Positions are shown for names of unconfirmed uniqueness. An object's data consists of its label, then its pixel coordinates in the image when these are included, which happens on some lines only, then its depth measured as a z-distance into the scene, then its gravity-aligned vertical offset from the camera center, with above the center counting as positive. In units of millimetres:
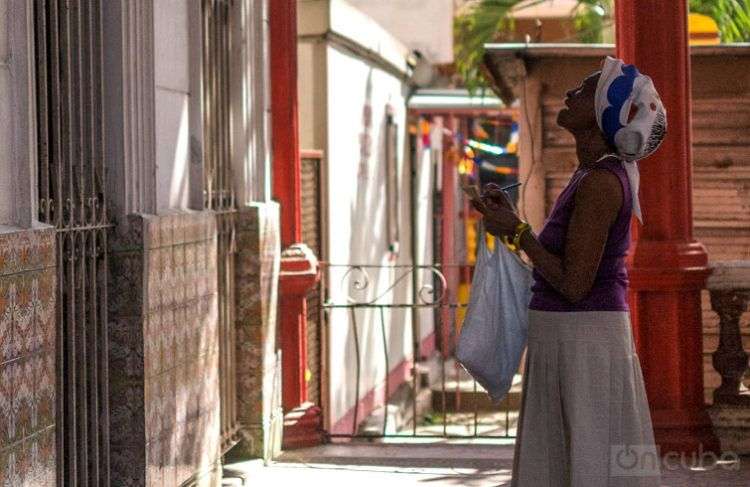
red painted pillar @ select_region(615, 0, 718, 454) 16190 -205
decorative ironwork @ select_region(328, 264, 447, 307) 18766 -650
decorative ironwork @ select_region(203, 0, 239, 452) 15225 +224
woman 9543 -295
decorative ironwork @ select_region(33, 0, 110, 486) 10567 +39
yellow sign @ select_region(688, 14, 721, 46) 24117 +1512
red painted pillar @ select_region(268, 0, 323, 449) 18121 -46
